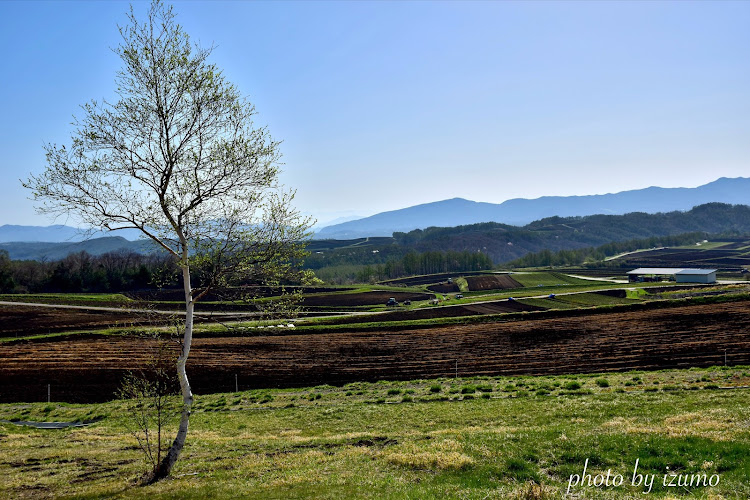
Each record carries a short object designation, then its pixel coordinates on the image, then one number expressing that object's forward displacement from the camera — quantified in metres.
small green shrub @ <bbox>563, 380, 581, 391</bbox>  24.96
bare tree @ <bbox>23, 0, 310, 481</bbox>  13.77
